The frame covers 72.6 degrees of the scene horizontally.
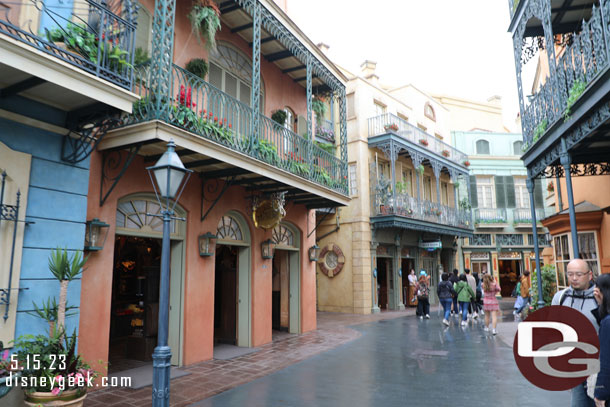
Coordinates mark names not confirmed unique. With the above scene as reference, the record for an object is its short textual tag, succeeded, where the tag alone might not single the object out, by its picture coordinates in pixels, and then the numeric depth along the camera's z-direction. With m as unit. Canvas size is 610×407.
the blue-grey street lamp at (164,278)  3.99
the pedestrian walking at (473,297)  13.27
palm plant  4.56
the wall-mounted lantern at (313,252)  12.28
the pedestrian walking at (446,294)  12.82
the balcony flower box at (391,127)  17.77
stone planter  4.11
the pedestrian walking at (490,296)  10.73
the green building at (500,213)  24.88
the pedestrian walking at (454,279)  13.30
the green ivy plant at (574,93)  6.50
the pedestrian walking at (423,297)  14.40
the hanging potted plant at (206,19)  7.50
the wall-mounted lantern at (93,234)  6.13
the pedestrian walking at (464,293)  12.34
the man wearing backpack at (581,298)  3.60
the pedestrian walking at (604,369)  2.77
